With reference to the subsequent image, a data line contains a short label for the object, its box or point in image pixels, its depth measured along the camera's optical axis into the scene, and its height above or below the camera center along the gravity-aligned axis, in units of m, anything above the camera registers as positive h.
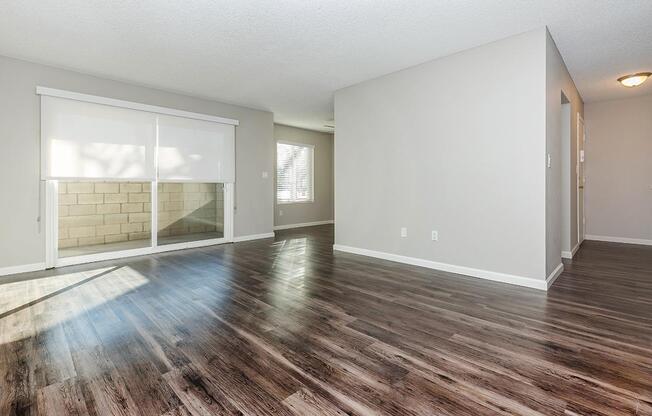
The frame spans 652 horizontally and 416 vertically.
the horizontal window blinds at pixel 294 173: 8.16 +0.98
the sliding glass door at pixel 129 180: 4.36 +0.47
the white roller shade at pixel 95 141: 4.26 +0.99
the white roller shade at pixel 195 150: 5.34 +1.05
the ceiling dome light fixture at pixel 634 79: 4.50 +1.84
